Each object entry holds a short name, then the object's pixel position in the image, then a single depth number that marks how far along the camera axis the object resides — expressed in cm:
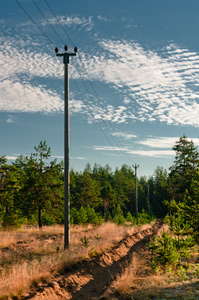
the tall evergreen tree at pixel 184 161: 4030
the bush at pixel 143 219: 4497
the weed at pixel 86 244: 1400
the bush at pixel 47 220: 3189
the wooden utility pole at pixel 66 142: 1334
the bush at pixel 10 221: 2542
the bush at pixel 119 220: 4103
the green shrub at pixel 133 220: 4317
